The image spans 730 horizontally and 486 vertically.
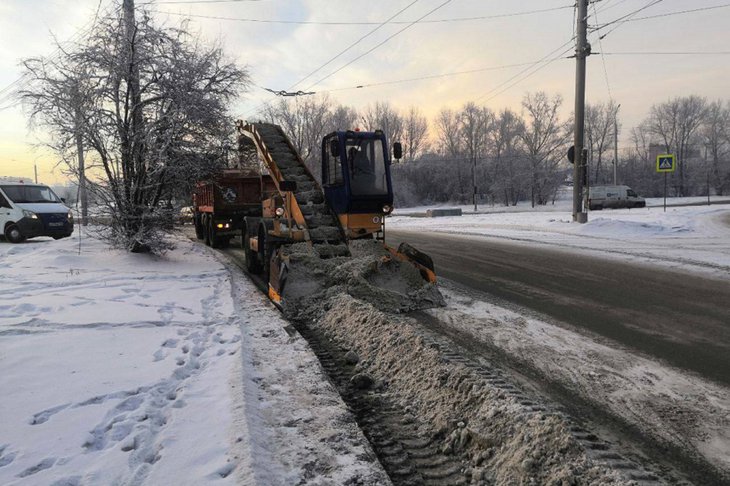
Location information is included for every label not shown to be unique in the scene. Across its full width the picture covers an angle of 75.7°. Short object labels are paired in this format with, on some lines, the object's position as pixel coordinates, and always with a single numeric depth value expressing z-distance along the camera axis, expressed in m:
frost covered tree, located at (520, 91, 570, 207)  64.44
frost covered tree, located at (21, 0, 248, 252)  11.08
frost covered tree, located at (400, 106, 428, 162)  83.50
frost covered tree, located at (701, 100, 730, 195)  79.10
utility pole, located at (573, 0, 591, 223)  19.17
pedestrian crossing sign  20.56
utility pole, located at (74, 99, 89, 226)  10.97
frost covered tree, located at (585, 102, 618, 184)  83.12
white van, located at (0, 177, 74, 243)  17.19
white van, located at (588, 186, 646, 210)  43.84
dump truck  16.36
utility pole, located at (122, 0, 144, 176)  11.22
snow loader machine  9.30
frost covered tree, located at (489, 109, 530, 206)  66.00
